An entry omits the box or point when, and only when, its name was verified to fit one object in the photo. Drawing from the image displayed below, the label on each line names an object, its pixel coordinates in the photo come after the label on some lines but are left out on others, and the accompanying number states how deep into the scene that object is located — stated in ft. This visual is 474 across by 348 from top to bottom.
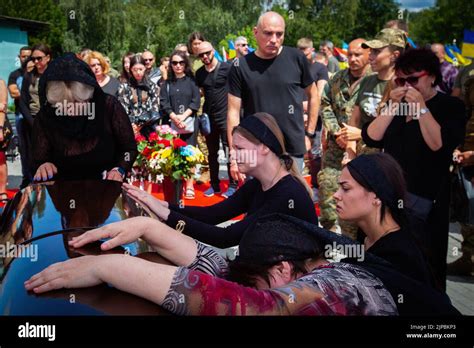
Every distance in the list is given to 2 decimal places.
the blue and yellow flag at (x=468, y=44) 26.91
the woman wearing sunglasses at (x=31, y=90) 26.37
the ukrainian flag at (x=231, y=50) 71.19
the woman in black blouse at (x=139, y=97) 28.84
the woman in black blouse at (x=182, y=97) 30.63
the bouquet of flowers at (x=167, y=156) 23.40
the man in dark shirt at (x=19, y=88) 29.14
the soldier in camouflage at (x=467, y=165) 17.40
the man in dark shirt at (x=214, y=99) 29.71
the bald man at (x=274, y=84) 17.61
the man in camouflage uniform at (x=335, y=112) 18.90
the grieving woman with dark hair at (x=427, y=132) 11.68
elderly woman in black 12.57
